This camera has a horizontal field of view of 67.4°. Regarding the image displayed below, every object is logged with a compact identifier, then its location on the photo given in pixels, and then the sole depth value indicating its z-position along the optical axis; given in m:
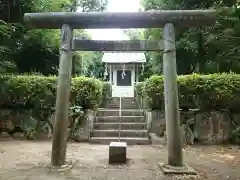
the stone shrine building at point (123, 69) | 14.41
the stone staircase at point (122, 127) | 6.04
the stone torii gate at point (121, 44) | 3.86
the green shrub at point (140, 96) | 7.78
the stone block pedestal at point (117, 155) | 4.25
